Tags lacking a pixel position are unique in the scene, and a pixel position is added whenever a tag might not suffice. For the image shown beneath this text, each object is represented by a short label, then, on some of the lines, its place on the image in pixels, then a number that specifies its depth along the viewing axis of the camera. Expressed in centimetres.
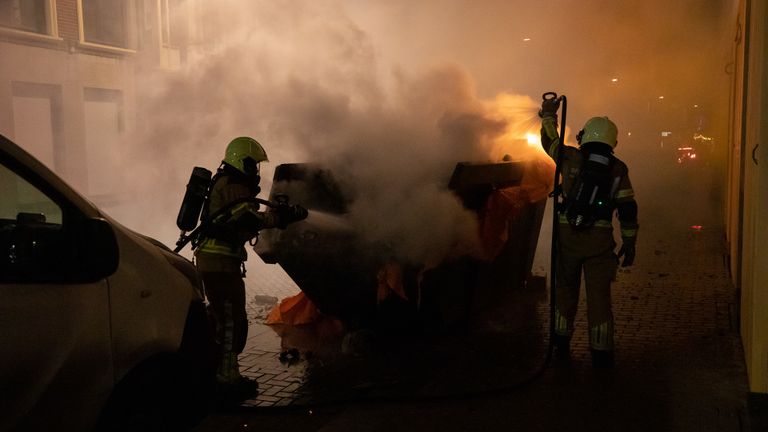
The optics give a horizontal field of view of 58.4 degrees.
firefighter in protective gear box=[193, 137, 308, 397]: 429
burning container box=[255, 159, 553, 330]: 505
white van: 228
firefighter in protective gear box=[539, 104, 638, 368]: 473
